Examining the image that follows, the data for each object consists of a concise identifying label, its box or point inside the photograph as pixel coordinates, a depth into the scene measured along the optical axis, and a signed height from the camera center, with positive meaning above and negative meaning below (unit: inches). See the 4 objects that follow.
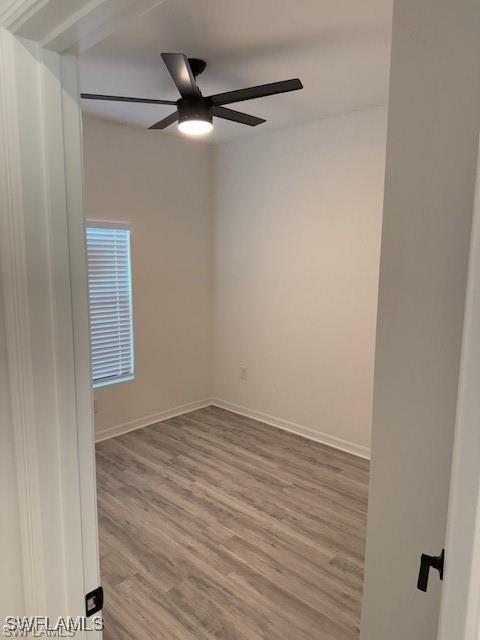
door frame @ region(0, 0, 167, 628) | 29.3 -2.5
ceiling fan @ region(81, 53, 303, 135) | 80.7 +37.5
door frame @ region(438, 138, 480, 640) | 17.3 -9.6
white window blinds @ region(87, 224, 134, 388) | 142.6 -12.3
